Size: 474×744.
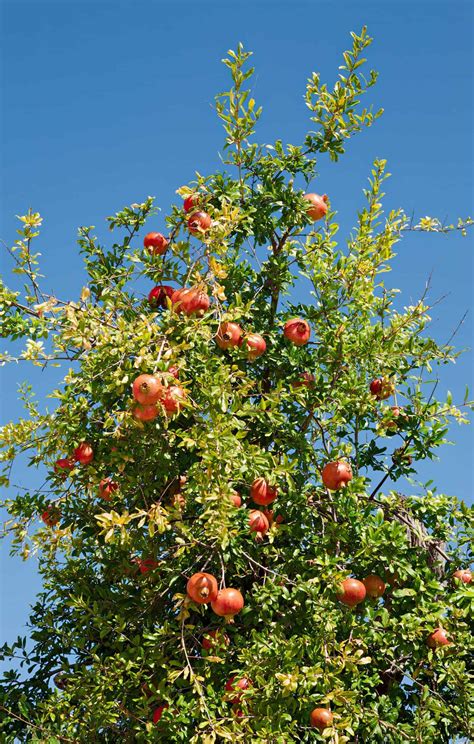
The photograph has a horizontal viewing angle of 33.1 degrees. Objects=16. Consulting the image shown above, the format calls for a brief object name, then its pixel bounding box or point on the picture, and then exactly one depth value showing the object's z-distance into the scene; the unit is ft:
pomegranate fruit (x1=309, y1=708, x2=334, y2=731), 14.05
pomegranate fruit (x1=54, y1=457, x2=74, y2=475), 17.60
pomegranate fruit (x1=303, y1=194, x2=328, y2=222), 18.31
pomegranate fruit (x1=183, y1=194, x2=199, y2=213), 17.79
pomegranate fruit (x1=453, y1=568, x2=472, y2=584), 18.16
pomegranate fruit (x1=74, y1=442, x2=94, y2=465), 16.84
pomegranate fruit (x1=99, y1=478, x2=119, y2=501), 16.72
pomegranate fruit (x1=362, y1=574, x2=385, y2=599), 16.49
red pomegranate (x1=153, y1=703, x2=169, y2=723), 15.05
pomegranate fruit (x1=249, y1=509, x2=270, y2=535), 15.67
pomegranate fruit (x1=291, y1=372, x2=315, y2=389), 17.61
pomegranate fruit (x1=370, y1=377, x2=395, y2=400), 17.88
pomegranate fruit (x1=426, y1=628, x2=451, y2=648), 16.43
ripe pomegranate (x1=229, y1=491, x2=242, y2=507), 14.82
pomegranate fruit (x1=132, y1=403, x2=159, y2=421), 14.47
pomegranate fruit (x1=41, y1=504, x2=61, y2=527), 18.08
